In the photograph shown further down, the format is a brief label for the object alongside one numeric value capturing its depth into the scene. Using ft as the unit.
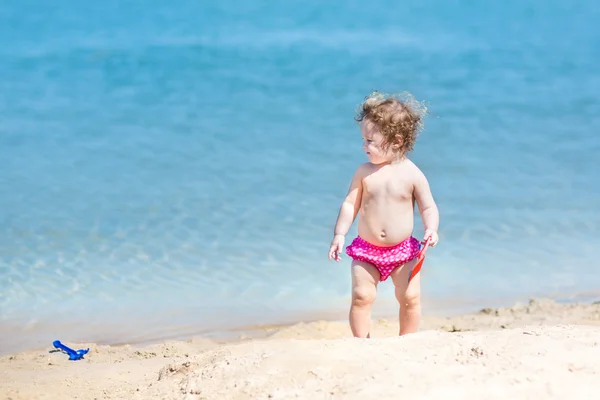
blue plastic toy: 29.94
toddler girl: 26.16
